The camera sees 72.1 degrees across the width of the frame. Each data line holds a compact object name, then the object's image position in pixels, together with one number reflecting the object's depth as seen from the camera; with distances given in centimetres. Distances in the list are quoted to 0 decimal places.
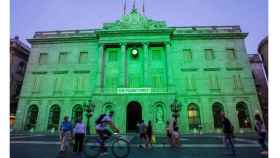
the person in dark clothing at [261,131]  773
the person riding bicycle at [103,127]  705
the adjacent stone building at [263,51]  2536
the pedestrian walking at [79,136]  866
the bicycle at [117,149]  673
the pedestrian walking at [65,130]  840
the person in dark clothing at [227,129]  788
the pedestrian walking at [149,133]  1089
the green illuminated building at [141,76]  2345
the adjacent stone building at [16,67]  2809
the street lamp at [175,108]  1845
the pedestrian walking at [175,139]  1031
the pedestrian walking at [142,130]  1149
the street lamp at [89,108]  2053
